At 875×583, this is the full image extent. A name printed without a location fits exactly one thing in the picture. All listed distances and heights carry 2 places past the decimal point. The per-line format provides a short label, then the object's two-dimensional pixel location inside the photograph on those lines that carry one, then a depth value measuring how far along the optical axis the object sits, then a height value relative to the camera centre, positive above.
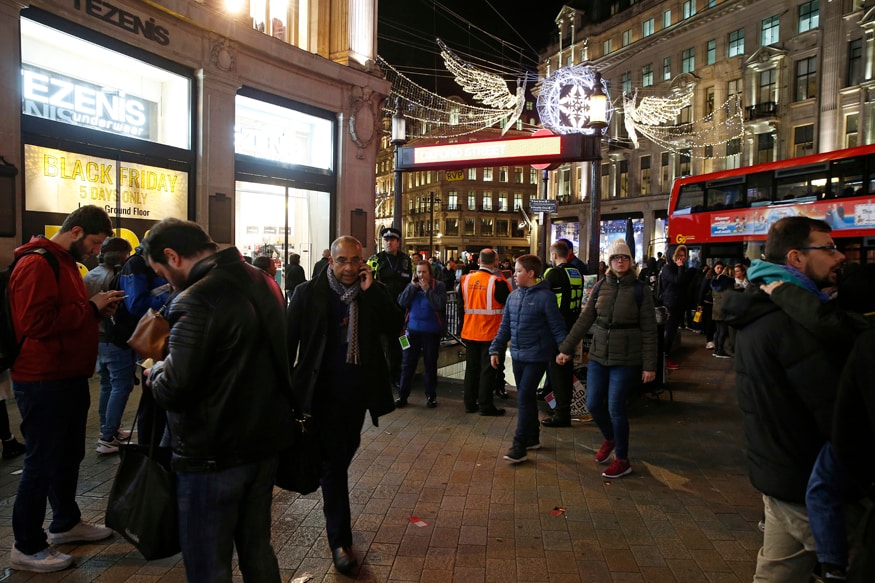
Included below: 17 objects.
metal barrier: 11.60 -1.10
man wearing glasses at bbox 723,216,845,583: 2.33 -0.46
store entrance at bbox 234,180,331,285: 12.67 +0.90
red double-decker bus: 14.84 +1.95
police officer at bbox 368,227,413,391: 8.31 -0.03
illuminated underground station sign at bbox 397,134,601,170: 9.52 +1.95
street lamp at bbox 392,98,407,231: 11.27 +2.41
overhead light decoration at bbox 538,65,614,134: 10.09 +2.86
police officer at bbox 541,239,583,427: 7.09 -0.51
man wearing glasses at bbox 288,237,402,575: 3.58 -0.64
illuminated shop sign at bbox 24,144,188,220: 8.67 +1.19
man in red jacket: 3.47 -0.73
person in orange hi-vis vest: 7.52 -0.72
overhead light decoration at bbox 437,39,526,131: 14.02 +4.34
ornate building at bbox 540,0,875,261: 32.75 +11.88
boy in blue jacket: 5.75 -0.73
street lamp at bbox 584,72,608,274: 9.03 +1.66
